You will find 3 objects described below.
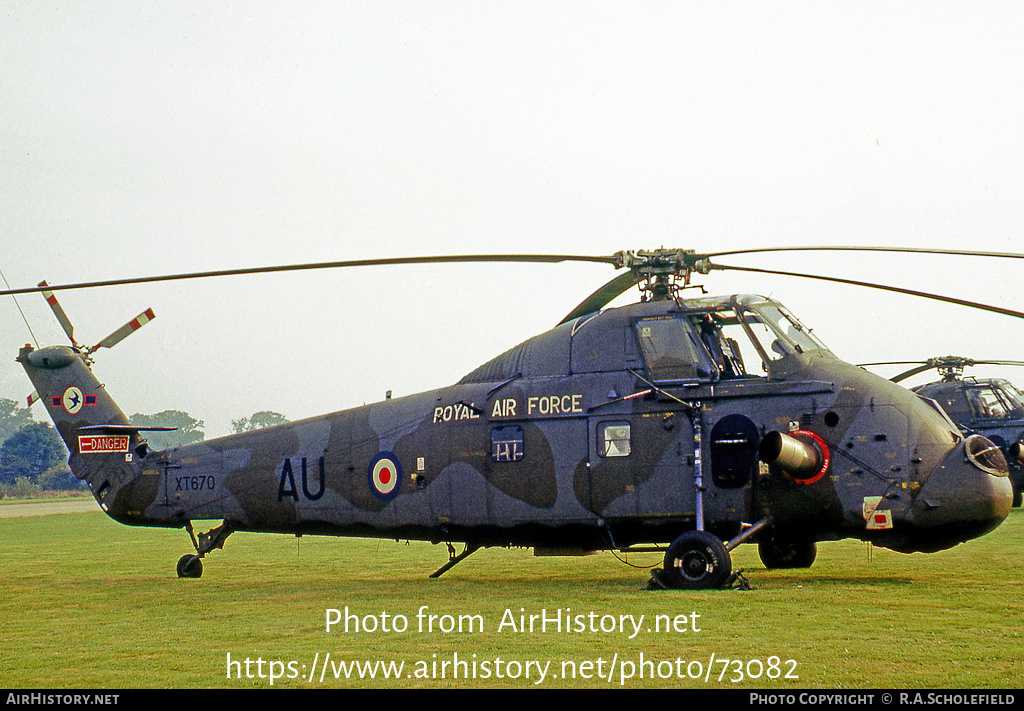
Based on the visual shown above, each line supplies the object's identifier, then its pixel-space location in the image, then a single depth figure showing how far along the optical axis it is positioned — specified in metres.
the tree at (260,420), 166.70
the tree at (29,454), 115.62
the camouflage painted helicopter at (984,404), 31.86
